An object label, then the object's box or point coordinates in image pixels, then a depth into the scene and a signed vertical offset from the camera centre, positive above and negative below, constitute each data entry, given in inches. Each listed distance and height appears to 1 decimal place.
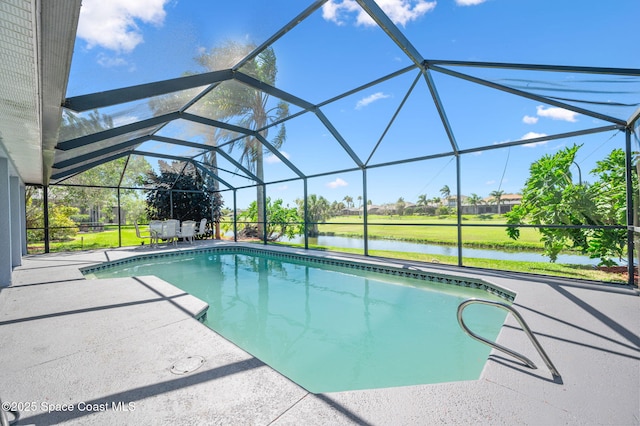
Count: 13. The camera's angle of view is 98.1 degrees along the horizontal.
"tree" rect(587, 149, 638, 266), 211.2 -0.3
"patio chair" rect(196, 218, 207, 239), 429.5 -26.5
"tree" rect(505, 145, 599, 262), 235.9 +1.9
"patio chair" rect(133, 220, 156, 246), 369.4 -28.6
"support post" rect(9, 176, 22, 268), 225.8 -4.1
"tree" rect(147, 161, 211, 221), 447.8 +30.1
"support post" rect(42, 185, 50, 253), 319.0 -5.6
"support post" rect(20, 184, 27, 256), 297.3 -6.3
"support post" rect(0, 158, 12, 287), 159.8 -9.0
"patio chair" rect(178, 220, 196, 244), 391.1 -25.0
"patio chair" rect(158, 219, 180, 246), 368.2 -23.2
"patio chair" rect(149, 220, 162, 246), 370.9 -21.7
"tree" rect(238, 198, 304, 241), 537.3 -16.8
